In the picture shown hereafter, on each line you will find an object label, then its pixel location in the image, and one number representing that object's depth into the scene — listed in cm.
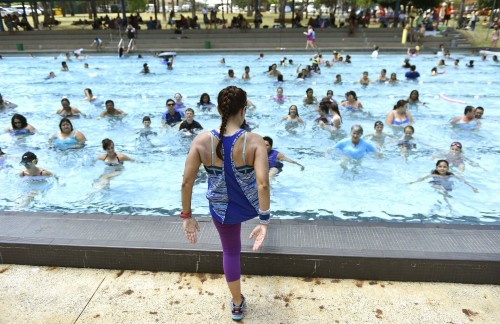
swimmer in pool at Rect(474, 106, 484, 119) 1116
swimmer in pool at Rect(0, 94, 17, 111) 1337
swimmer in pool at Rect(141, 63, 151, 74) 2038
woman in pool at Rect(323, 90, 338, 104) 1212
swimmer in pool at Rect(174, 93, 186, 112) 1300
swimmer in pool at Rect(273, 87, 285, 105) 1396
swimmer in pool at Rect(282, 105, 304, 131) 1102
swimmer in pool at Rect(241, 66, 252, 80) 1808
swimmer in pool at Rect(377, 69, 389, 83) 1720
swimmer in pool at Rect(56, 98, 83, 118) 1220
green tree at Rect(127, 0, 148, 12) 3945
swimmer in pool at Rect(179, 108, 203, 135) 1012
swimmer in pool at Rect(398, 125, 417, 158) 940
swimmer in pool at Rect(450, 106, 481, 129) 1048
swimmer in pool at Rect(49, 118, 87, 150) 948
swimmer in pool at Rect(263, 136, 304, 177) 716
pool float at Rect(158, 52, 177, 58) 2288
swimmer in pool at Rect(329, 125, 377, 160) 848
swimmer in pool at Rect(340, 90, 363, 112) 1248
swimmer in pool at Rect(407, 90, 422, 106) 1266
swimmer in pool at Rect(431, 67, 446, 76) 1878
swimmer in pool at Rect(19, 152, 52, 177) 724
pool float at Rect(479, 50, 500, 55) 2399
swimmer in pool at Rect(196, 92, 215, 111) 1265
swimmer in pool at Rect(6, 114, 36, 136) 1029
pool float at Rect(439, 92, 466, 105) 1420
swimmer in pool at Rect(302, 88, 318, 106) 1309
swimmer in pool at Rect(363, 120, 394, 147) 971
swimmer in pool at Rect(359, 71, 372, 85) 1680
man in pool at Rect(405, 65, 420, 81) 1792
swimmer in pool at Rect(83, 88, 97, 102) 1461
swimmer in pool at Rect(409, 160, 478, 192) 722
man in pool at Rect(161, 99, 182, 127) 1099
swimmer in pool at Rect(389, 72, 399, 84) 1664
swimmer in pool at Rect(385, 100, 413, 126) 1097
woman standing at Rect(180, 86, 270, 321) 266
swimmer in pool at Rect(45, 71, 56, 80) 1934
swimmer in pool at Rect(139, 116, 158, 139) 1055
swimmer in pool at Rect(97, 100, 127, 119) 1189
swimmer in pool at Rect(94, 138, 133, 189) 800
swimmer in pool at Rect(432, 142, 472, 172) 817
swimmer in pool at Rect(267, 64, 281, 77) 1858
